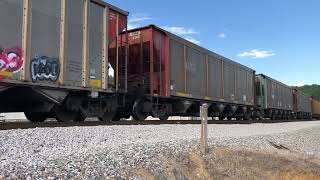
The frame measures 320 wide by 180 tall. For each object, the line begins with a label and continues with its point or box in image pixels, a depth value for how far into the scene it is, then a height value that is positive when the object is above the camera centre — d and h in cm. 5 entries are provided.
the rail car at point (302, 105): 3196 +1
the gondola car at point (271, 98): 2194 +58
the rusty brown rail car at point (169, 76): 1118 +138
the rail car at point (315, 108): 4147 -52
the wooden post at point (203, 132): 545 -54
